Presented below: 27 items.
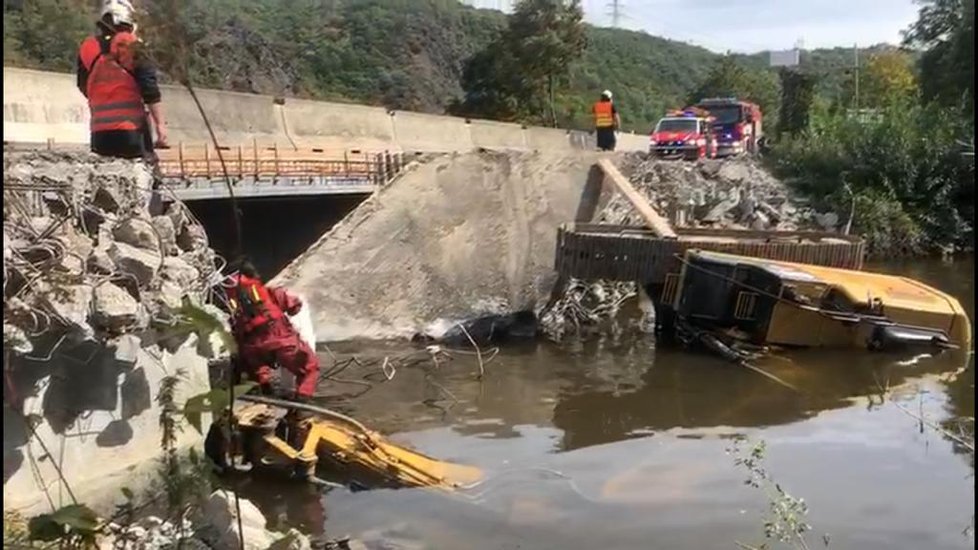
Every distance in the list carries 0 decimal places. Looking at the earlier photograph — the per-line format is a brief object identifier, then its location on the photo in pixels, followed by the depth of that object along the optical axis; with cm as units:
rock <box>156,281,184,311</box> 711
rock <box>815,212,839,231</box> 2738
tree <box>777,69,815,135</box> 4297
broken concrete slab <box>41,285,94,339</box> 632
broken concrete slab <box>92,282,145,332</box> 662
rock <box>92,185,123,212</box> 763
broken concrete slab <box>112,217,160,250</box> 747
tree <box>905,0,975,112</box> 3209
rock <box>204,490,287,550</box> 603
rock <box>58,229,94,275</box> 655
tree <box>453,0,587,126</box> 4372
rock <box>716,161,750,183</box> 2628
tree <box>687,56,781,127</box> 7088
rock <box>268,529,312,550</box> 417
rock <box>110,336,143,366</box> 685
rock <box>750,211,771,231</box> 2362
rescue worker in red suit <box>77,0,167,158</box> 707
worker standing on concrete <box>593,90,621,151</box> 2509
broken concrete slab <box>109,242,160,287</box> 705
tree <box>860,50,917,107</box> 6373
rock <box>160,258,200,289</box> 781
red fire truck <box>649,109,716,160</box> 2975
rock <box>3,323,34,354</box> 574
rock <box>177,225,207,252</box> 969
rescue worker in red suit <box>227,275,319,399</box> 875
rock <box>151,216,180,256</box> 831
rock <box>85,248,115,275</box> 684
